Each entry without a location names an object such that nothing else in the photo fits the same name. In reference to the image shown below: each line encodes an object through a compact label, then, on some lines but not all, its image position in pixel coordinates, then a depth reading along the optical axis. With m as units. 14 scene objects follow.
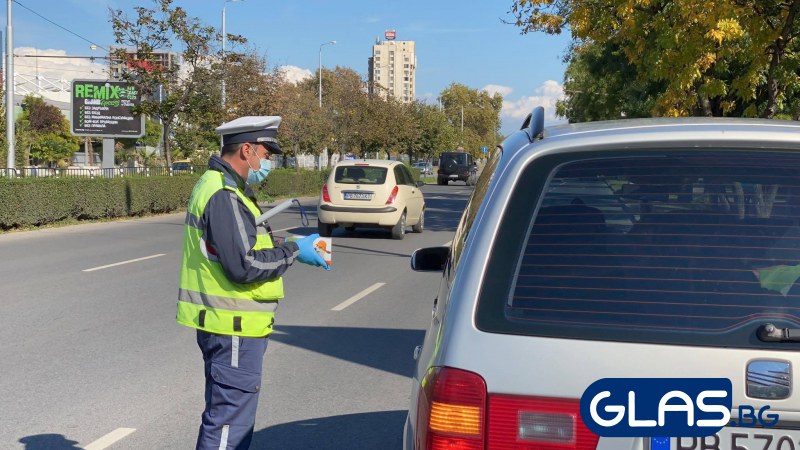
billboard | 30.62
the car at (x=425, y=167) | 95.72
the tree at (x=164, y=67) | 29.33
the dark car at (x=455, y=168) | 64.88
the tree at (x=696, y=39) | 14.41
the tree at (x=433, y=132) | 85.56
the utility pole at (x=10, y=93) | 24.20
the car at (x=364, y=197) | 18.86
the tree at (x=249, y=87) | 32.44
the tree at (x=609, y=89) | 27.88
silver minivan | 2.36
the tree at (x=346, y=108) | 56.91
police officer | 3.89
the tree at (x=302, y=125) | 48.12
